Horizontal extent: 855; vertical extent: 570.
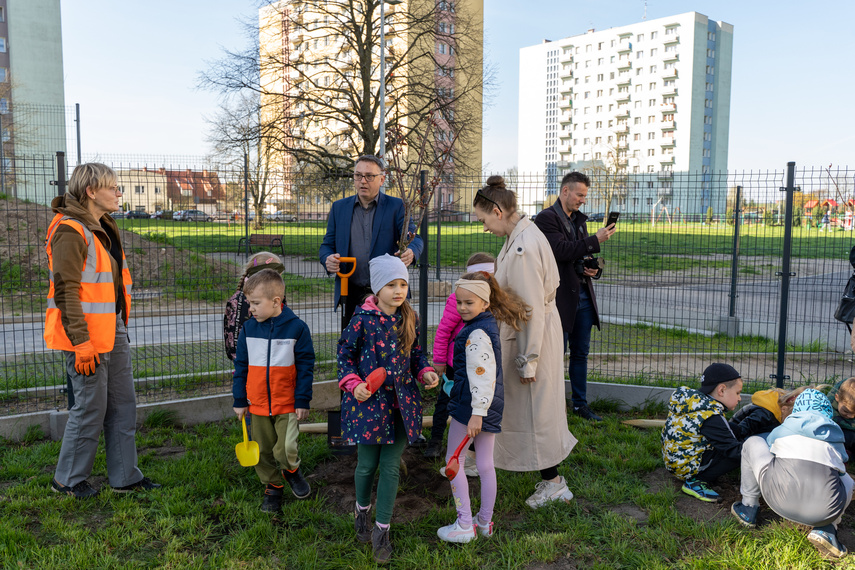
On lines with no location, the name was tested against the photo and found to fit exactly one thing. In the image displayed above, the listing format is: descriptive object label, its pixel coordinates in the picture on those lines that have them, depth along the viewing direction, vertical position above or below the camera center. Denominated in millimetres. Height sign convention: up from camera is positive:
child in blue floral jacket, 3293 -864
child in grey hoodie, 3332 -1306
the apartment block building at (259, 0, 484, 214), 21781 +5709
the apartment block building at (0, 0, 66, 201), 49438 +14121
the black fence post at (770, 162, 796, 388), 5688 -374
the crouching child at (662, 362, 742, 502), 4078 -1332
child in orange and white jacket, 3771 -901
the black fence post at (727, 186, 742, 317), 8312 -492
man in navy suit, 4516 -13
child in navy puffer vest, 3416 -849
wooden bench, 5812 -129
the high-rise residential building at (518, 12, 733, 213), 88562 +21006
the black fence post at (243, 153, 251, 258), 5864 +354
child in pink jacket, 4277 -788
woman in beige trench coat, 3725 -779
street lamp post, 18403 +4543
